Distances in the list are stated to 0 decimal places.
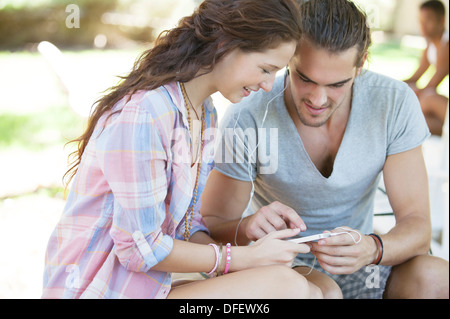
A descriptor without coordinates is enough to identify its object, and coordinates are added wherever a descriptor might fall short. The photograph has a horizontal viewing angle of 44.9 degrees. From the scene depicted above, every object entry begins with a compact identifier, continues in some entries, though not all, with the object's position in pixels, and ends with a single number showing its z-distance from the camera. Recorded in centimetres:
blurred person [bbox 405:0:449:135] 475
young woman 144
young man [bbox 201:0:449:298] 188
